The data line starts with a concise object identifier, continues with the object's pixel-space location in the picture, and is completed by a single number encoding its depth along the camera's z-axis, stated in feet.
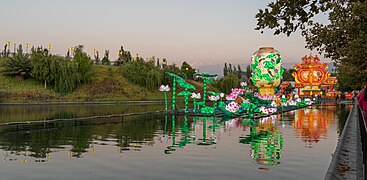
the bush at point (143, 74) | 204.74
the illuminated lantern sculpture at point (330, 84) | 241.24
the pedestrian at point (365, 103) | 44.45
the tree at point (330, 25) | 15.64
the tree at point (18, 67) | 181.27
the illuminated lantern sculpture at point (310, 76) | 214.48
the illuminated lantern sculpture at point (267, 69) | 127.75
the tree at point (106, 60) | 262.59
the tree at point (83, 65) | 192.24
